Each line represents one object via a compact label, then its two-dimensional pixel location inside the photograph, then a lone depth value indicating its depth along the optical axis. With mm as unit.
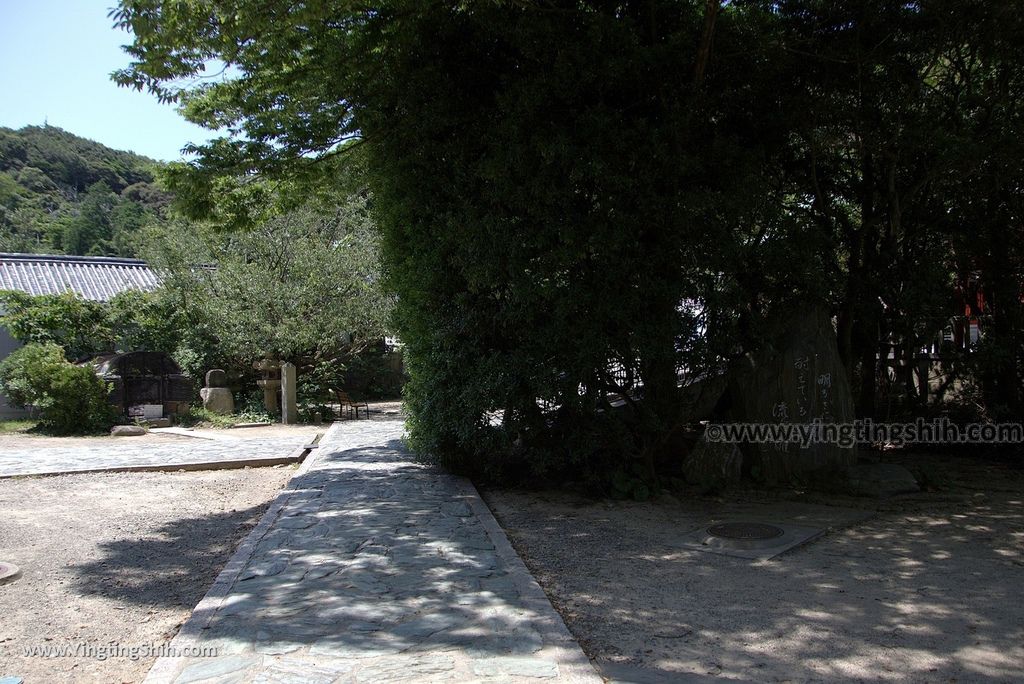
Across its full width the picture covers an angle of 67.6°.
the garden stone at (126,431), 14367
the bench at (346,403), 16875
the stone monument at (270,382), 17250
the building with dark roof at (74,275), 21103
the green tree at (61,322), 16844
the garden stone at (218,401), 16812
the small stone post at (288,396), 16453
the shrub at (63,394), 14414
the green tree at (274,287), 17219
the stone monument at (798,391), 8492
